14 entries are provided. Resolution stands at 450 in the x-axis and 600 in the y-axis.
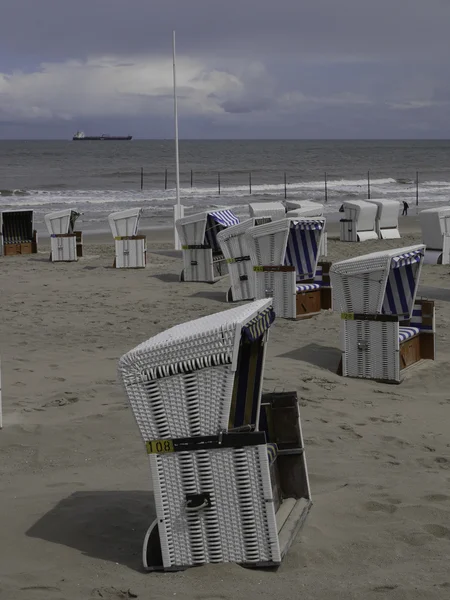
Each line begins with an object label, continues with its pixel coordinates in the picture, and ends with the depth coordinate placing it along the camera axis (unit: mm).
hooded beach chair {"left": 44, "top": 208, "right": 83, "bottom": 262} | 18516
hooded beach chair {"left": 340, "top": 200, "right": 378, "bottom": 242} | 21828
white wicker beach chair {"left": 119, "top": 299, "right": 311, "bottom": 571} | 4316
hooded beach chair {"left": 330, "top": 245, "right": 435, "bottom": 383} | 8602
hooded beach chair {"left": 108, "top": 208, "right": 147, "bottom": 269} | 17250
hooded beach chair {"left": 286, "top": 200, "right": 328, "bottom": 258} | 17795
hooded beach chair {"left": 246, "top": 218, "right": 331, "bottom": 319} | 11672
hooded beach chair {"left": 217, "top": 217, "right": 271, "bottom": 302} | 12711
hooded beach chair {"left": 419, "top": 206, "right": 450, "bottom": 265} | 16719
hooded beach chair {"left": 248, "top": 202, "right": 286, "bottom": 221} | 18359
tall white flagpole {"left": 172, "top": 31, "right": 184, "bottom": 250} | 19766
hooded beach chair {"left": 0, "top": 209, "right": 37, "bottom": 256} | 20109
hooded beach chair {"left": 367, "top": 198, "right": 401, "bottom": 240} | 22203
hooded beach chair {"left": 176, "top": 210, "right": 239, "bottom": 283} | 14805
